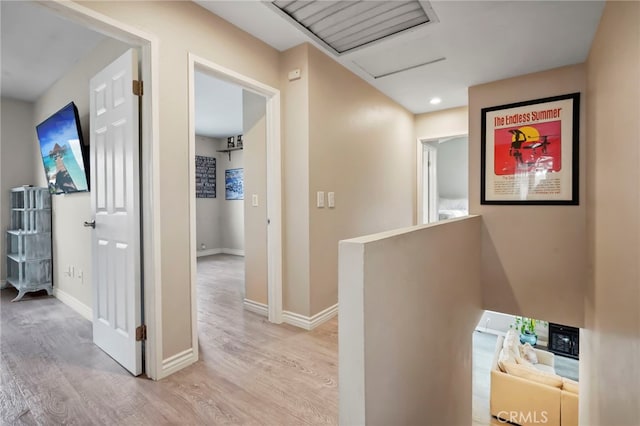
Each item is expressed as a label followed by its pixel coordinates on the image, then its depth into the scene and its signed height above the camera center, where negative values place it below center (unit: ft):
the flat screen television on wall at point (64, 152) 8.74 +1.85
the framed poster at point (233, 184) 20.65 +1.75
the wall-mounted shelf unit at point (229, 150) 20.63 +4.12
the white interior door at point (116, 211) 5.97 -0.04
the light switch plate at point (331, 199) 9.09 +0.27
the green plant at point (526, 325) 20.53 -8.29
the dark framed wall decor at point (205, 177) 20.35 +2.23
